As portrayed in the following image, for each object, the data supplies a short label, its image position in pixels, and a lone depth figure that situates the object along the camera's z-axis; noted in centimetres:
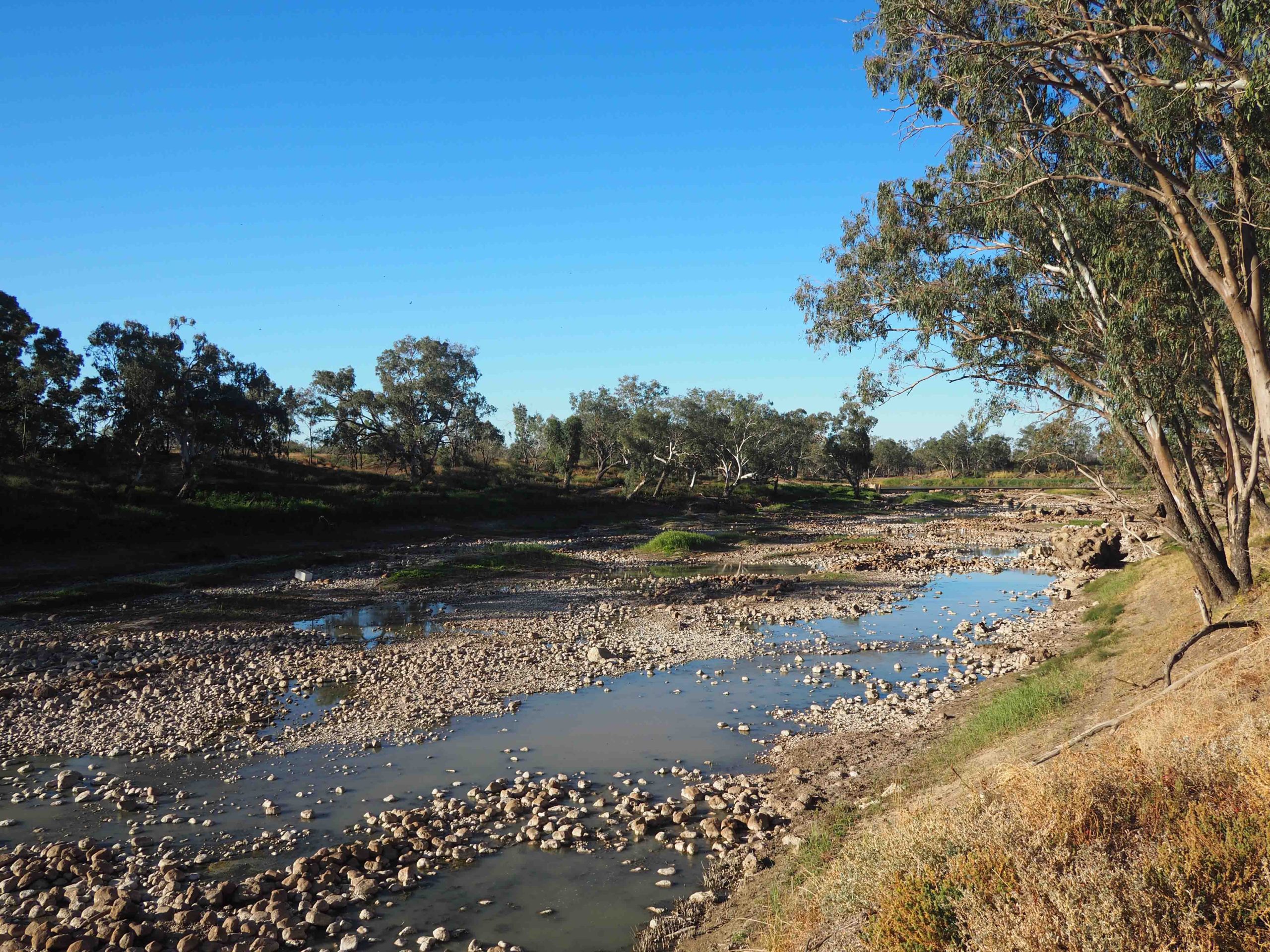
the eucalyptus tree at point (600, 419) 8438
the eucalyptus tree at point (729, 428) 8219
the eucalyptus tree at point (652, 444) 7738
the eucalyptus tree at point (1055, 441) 1812
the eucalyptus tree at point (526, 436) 10988
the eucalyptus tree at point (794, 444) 8638
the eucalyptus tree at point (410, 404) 6881
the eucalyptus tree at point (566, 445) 7825
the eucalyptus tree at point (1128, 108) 1086
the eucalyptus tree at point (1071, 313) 1353
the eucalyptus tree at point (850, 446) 9569
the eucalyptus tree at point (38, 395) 4291
